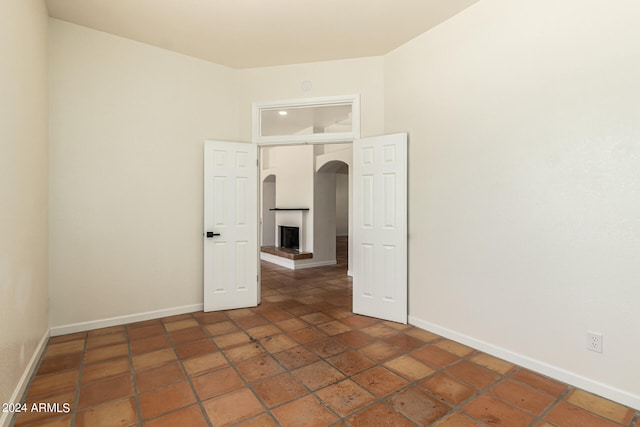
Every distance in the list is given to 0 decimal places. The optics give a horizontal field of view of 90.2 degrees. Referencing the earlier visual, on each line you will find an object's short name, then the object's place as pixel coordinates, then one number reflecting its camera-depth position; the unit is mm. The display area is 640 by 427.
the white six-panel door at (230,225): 3762
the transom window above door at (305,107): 3797
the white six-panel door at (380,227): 3426
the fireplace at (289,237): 7097
